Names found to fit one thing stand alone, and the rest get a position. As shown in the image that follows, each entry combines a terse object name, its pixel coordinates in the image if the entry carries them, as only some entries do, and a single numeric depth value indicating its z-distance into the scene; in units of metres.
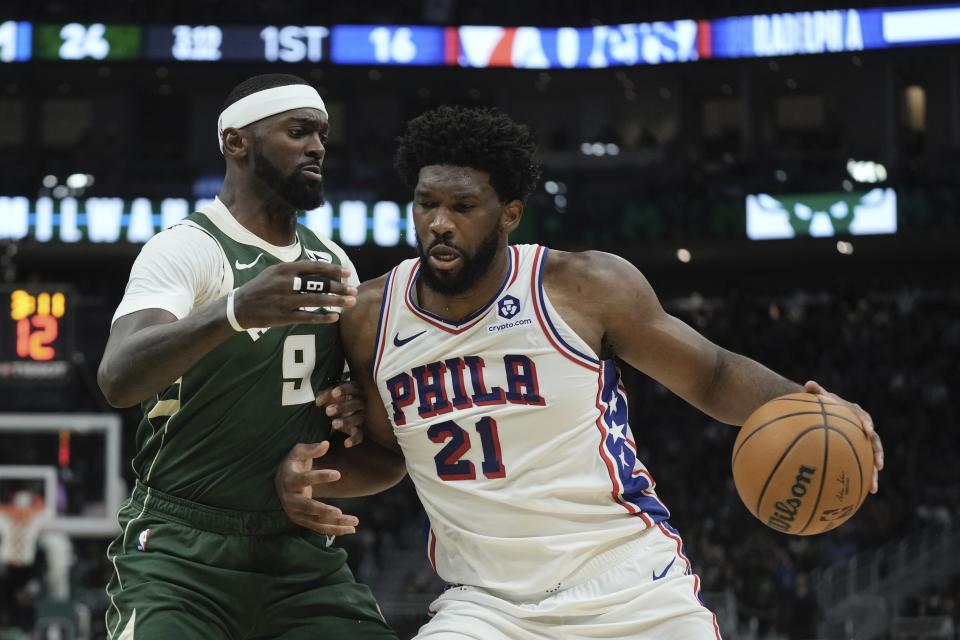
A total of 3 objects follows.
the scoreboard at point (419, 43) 43.28
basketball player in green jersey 8.30
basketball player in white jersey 8.13
